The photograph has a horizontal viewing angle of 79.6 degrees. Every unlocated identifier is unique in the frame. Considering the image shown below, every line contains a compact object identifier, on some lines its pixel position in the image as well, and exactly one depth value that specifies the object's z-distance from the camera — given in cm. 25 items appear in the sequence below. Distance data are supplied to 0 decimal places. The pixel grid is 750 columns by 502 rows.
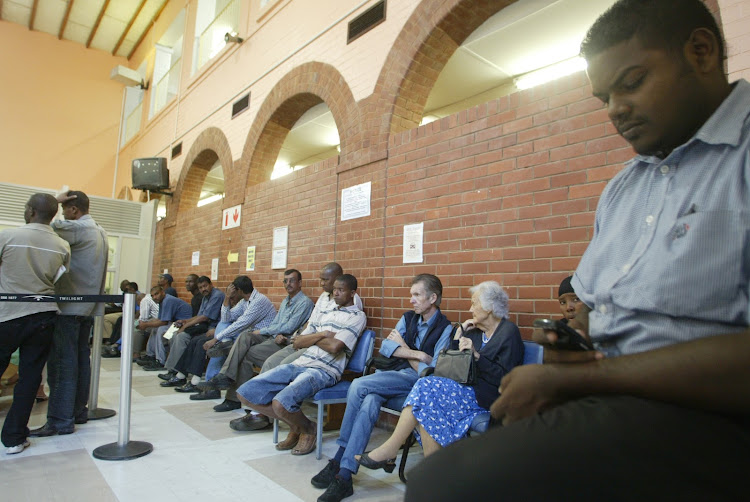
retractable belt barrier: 298
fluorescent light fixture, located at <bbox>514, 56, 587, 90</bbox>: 482
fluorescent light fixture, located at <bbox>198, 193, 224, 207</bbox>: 1232
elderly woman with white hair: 238
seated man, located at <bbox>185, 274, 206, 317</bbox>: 679
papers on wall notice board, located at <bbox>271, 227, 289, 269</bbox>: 562
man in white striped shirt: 315
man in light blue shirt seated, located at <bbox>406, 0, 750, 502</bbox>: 56
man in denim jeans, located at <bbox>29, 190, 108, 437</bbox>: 342
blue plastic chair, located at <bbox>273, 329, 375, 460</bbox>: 318
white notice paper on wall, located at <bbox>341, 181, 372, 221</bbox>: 446
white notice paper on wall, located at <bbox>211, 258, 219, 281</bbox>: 709
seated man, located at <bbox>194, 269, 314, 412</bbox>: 432
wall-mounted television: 921
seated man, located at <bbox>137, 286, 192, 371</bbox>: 647
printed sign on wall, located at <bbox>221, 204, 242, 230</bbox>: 675
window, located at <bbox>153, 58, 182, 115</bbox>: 1059
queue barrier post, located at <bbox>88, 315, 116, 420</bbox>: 392
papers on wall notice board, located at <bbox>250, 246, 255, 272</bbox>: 625
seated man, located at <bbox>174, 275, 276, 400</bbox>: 485
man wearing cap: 759
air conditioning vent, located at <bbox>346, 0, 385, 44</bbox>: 468
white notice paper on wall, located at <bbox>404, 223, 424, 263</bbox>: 386
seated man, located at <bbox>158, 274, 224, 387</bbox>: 555
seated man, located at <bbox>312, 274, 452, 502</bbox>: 260
